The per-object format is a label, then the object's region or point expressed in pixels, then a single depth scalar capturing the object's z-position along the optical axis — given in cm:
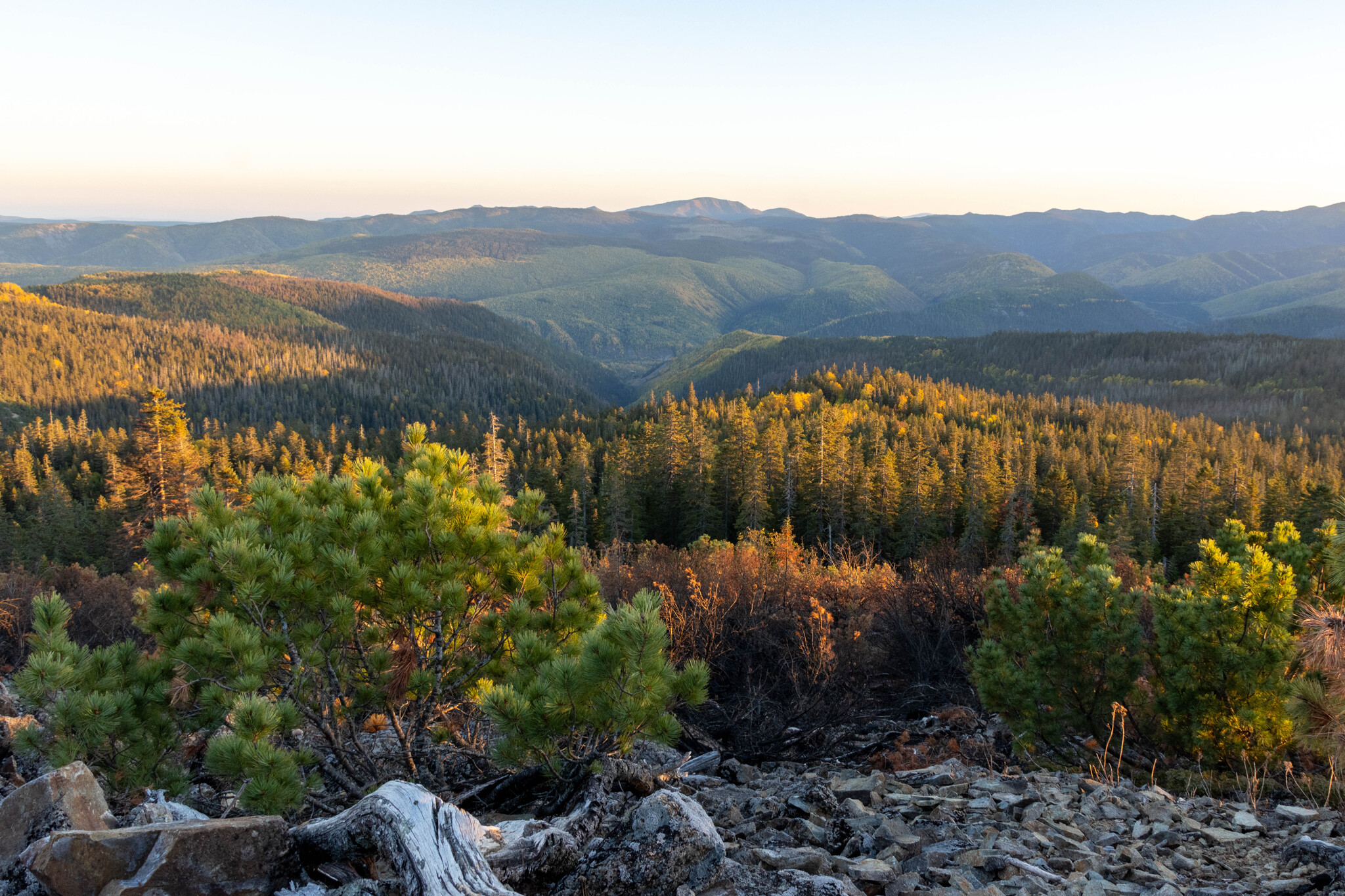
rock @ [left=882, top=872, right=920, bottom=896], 554
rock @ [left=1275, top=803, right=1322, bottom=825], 718
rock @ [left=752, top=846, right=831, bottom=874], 594
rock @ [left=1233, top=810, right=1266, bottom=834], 706
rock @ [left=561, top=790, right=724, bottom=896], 533
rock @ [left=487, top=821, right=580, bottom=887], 534
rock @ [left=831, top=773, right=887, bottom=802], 805
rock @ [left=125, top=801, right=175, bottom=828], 556
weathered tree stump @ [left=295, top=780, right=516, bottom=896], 496
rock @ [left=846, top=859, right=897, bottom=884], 578
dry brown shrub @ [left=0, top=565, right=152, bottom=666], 2161
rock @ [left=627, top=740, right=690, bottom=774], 1030
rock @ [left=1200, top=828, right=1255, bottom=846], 683
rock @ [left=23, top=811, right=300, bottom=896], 461
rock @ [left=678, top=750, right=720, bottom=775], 962
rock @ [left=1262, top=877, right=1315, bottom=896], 560
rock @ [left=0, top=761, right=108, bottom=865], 536
